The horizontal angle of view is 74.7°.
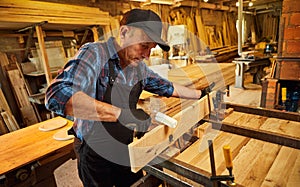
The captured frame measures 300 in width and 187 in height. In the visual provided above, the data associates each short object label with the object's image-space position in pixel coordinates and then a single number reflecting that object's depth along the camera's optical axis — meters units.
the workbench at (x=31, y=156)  1.36
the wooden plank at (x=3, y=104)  3.00
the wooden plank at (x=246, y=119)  1.33
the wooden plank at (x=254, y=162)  0.88
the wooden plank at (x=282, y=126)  1.20
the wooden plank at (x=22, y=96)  3.22
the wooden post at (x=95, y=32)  3.68
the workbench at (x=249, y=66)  4.81
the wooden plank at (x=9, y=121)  2.99
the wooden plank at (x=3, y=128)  2.94
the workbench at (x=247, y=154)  0.87
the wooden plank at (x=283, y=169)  0.85
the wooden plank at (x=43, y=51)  2.89
